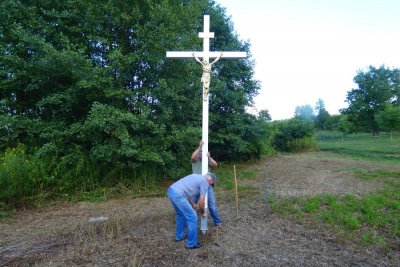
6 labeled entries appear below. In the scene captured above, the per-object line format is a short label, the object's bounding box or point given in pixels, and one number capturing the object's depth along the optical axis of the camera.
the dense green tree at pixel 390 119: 17.30
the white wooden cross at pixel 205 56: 4.95
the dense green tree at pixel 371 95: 28.91
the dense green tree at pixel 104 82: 7.27
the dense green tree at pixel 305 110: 74.94
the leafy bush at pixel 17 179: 6.20
